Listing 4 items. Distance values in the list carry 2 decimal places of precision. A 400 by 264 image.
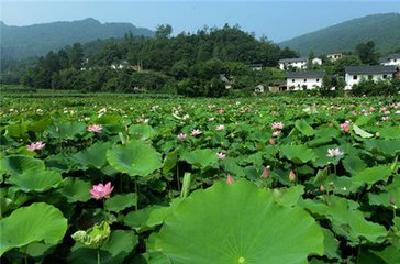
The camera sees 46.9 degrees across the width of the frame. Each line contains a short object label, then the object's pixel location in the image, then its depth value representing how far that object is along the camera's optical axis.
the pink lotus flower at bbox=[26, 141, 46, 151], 2.17
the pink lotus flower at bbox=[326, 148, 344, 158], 2.22
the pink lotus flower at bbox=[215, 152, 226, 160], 2.23
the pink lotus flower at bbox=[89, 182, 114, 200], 1.50
